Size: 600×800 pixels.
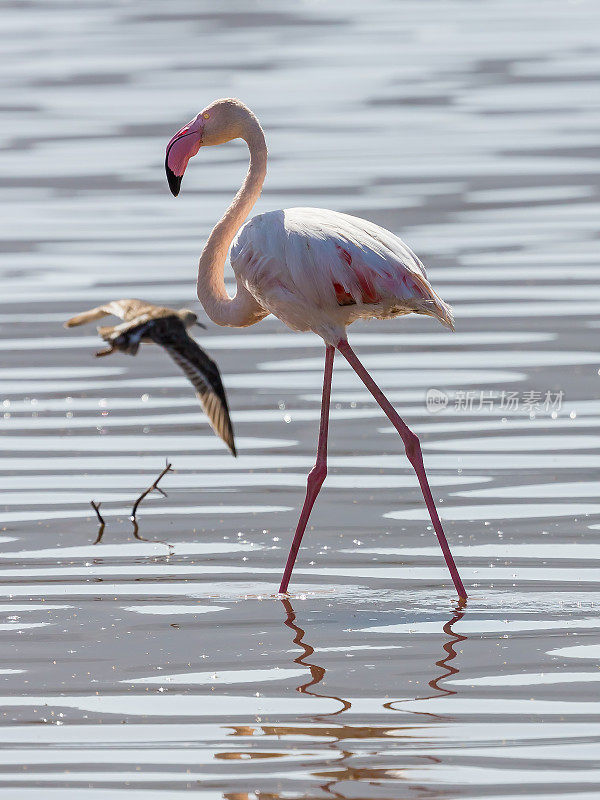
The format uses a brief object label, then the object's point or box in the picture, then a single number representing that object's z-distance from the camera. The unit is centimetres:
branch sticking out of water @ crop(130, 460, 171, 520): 1696
